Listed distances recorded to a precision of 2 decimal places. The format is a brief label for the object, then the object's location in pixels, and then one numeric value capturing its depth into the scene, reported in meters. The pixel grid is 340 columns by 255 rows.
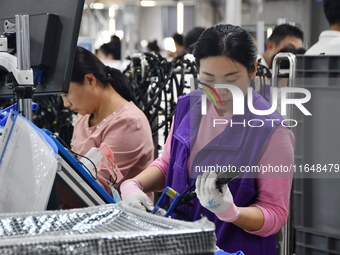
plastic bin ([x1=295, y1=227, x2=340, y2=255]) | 1.95
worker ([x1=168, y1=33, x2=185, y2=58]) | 7.93
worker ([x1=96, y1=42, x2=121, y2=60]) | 7.97
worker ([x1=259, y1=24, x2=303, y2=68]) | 5.26
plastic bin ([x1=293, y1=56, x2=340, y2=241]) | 1.97
